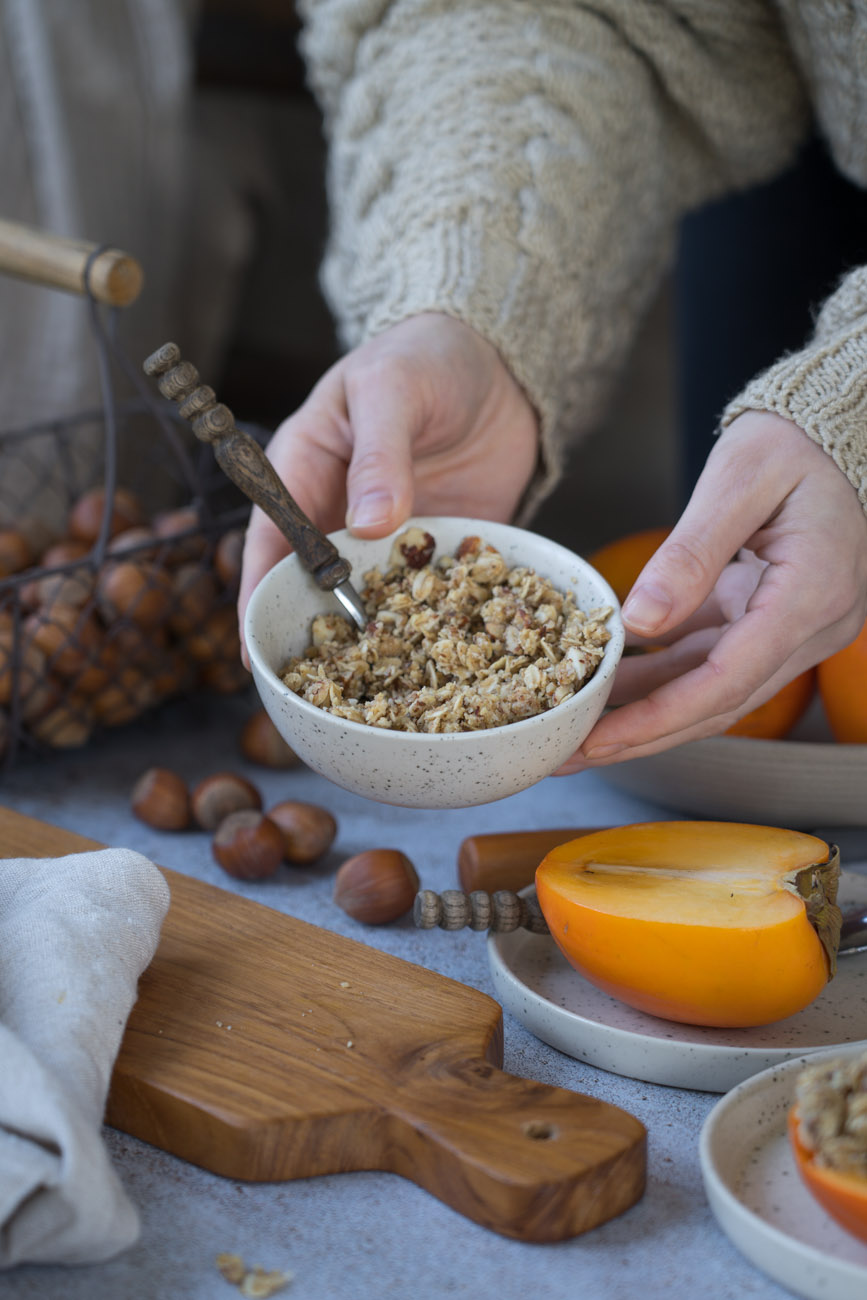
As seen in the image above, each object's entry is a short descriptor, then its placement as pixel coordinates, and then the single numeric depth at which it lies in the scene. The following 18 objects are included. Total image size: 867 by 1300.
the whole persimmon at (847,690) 1.03
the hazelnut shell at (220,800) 1.10
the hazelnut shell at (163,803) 1.11
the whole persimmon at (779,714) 1.08
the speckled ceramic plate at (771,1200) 0.60
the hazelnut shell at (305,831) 1.04
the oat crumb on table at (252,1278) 0.63
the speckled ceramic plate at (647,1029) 0.76
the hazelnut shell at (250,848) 1.02
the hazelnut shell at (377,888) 0.96
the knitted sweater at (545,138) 1.19
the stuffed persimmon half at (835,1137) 0.59
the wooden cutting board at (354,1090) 0.66
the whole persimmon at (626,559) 1.20
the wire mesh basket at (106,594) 1.15
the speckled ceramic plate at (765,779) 0.99
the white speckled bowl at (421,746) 0.76
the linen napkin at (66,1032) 0.61
